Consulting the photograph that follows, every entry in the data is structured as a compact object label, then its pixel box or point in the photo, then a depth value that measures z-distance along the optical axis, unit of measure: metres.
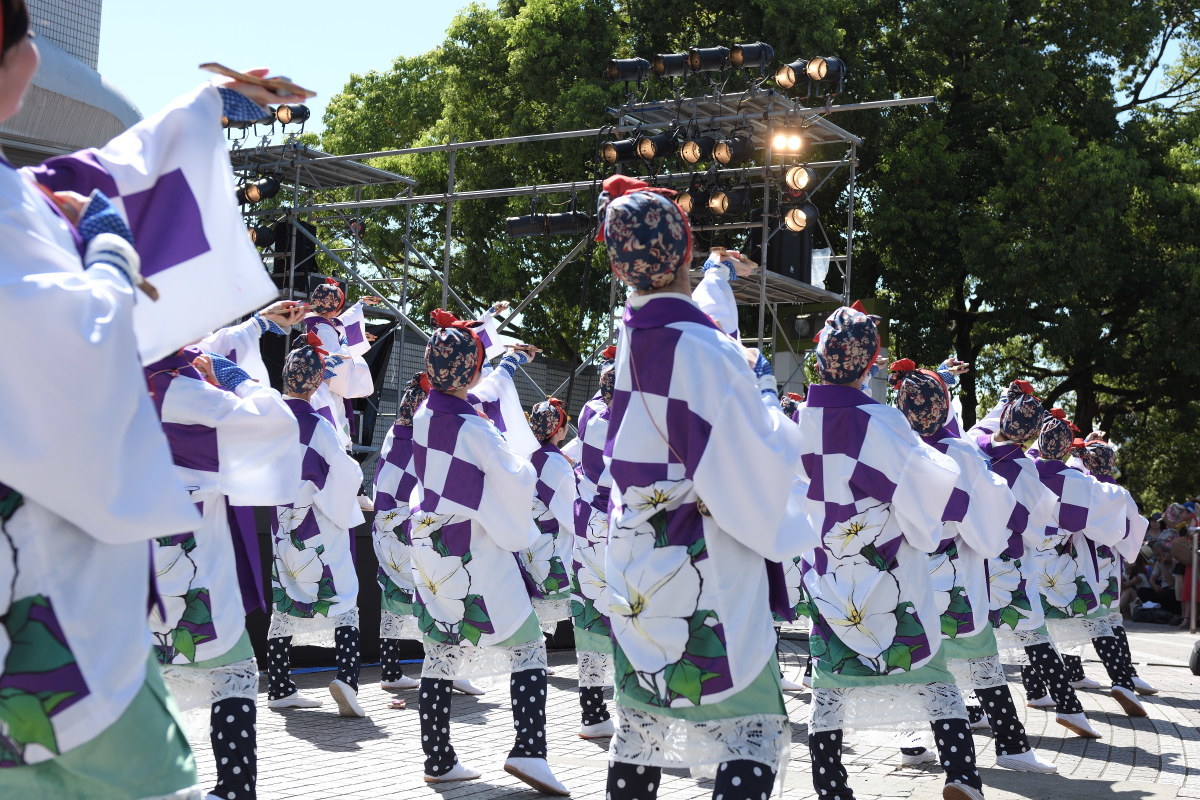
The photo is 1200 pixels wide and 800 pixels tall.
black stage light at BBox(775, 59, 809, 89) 12.40
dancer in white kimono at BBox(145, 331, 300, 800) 4.32
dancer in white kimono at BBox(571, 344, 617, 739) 7.04
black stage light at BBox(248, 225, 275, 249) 15.75
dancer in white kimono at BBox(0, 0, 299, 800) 1.89
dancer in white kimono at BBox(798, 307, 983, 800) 4.94
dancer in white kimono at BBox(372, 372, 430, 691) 8.20
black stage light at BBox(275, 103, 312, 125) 14.52
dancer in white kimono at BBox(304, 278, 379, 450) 9.13
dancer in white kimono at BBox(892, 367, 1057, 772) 5.88
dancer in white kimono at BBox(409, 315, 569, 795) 5.52
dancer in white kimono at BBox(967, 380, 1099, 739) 7.27
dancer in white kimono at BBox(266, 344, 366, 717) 7.49
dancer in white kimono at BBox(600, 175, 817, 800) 3.41
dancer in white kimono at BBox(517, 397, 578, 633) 8.58
